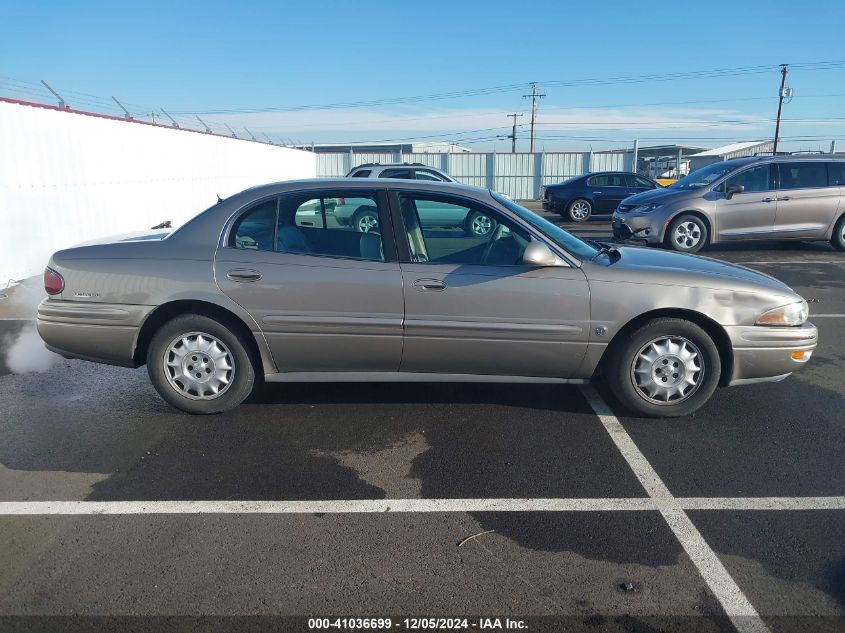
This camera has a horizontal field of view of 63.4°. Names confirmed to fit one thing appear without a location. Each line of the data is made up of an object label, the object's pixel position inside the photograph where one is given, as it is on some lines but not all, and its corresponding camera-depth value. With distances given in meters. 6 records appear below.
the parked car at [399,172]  14.80
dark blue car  19.98
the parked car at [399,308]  4.32
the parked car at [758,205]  11.55
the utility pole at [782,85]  51.59
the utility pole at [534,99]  64.25
